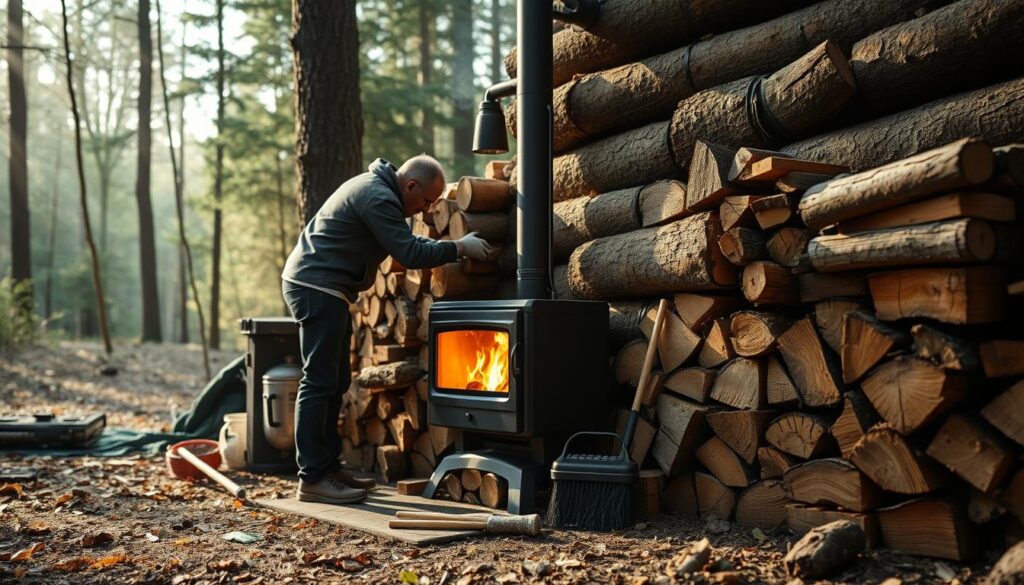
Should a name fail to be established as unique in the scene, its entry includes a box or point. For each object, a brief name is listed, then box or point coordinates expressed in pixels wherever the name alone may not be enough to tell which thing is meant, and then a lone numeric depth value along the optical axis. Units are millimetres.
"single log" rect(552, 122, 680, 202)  4203
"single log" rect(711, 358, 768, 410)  3377
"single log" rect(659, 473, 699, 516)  3652
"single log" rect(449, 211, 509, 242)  4684
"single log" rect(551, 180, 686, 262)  3871
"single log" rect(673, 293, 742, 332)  3574
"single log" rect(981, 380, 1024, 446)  2541
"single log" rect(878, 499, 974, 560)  2697
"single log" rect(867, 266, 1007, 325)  2623
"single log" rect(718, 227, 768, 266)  3357
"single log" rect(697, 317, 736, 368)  3508
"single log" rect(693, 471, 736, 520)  3490
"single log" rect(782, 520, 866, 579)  2613
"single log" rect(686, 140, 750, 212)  3451
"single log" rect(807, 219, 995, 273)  2574
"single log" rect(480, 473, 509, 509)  3925
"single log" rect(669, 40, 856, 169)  3373
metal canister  5016
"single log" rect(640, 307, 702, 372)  3668
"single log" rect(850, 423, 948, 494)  2742
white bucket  5191
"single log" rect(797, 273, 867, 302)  3037
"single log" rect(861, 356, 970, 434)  2652
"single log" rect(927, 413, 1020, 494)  2568
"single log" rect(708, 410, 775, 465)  3355
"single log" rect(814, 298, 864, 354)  3074
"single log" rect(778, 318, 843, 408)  3086
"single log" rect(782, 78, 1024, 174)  2715
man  4145
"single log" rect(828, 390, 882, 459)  2945
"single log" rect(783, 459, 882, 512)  2938
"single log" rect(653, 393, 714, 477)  3584
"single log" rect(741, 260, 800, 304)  3273
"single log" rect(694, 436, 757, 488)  3430
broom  3418
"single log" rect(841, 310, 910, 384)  2820
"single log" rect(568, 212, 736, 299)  3492
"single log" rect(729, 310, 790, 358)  3312
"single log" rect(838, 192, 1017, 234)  2602
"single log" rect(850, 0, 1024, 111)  2975
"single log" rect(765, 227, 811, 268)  3230
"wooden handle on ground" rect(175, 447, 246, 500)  4215
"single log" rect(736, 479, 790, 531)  3283
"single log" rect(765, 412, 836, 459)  3129
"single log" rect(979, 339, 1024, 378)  2590
